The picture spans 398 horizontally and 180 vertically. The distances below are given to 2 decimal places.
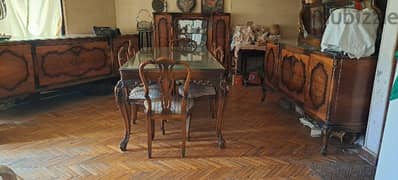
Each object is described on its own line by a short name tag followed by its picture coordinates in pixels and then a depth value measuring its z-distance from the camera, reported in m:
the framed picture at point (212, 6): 5.37
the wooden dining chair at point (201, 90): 2.62
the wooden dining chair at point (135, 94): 2.51
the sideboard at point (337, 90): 2.21
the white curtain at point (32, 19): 3.83
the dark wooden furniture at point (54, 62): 3.20
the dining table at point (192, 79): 2.29
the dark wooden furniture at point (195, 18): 5.13
